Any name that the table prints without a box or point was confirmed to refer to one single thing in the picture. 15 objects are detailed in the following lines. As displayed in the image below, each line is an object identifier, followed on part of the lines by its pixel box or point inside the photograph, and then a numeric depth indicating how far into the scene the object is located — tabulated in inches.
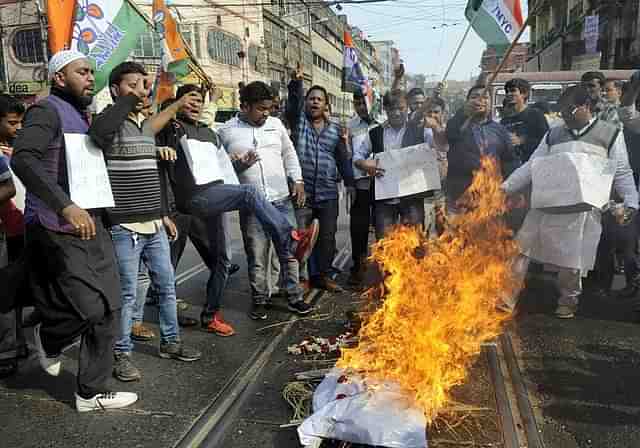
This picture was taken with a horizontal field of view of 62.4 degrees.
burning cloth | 104.9
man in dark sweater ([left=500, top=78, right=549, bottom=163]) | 255.4
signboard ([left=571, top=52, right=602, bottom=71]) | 617.2
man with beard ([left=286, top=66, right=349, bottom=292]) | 228.4
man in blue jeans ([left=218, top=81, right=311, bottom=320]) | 204.4
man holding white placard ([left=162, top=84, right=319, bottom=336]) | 177.3
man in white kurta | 193.9
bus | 445.4
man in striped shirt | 141.6
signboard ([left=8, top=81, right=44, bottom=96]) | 1066.7
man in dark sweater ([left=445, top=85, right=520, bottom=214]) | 222.2
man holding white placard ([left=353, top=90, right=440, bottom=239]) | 231.9
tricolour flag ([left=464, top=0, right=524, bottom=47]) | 214.1
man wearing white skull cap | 122.6
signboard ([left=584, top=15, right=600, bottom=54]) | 776.9
